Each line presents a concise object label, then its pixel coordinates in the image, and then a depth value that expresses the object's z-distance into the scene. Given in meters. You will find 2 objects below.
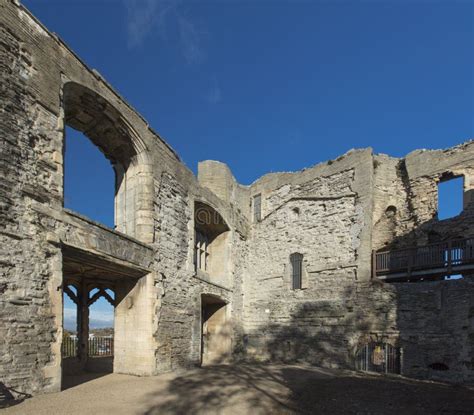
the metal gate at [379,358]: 13.55
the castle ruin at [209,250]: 7.71
